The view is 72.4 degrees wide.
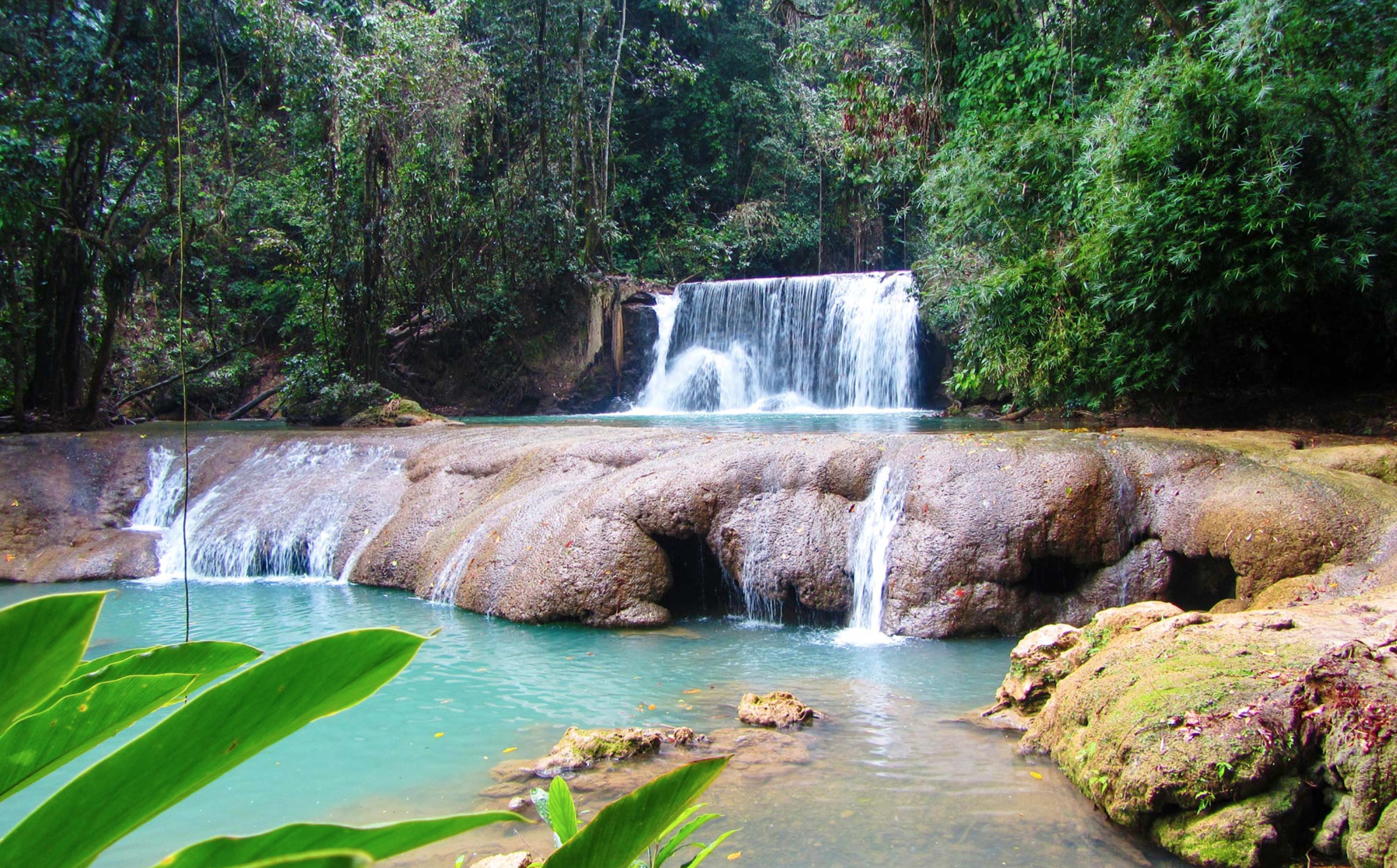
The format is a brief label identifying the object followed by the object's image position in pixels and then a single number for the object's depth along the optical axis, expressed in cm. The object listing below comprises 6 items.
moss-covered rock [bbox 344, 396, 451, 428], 1404
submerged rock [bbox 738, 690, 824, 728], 479
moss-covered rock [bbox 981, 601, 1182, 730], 486
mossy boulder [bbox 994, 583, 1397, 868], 327
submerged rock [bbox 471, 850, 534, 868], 323
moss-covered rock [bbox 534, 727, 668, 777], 427
